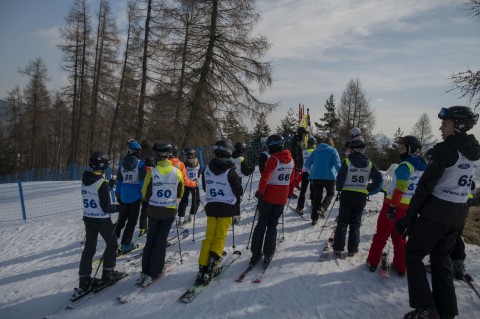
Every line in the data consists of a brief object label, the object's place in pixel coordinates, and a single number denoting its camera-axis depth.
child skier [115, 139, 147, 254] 6.21
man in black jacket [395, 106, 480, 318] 3.36
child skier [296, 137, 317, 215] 8.55
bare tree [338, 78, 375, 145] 34.97
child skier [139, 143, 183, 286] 4.93
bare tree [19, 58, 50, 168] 31.56
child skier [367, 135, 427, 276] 4.58
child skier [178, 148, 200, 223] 8.09
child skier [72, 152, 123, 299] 4.76
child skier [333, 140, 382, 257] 5.37
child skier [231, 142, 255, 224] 7.59
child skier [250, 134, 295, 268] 5.21
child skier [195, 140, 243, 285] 4.79
